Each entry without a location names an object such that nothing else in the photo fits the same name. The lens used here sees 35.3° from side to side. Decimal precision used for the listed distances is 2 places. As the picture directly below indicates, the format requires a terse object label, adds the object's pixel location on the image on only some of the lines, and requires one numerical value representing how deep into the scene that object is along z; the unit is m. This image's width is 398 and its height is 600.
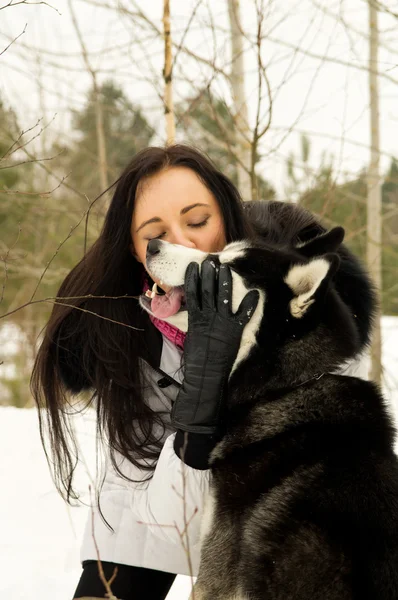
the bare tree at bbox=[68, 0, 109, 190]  5.57
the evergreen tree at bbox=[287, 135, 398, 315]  5.23
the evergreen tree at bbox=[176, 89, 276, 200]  4.69
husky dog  1.84
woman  2.51
